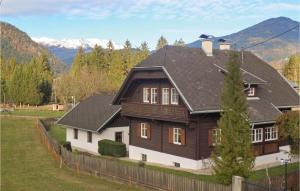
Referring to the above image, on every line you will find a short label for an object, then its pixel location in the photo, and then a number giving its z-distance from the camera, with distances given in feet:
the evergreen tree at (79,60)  347.97
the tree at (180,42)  384.86
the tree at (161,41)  362.16
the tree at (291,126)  76.18
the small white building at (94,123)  131.75
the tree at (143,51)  328.70
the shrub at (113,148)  121.80
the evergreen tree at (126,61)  322.55
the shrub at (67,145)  128.71
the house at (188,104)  98.78
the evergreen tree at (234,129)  67.41
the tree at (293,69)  284.69
